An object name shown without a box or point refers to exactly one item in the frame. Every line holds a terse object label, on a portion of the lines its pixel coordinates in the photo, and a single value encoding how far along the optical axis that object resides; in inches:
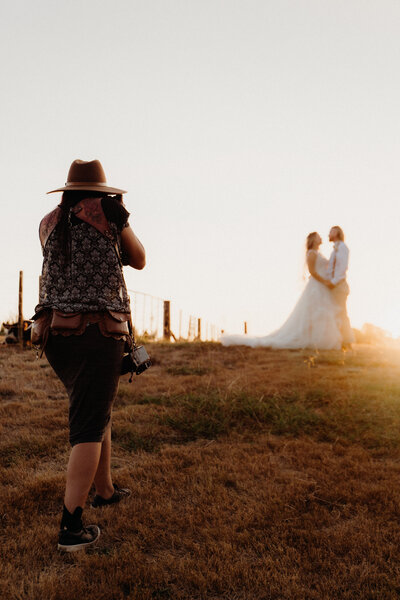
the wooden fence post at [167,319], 586.6
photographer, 94.9
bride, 381.7
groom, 375.6
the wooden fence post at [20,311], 414.0
